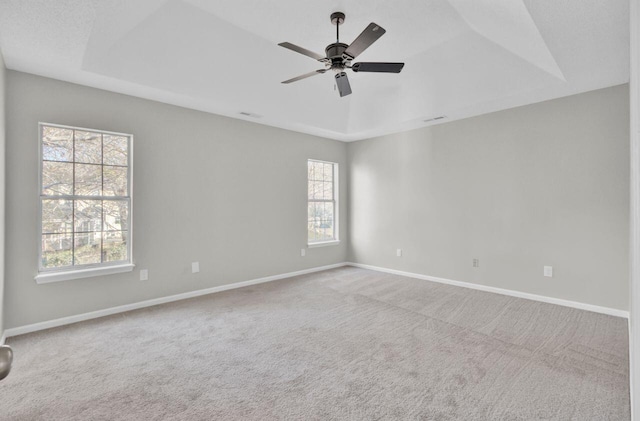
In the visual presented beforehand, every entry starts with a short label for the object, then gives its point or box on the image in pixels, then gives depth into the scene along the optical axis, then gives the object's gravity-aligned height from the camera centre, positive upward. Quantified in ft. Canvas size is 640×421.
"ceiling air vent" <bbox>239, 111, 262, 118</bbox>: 14.72 +4.48
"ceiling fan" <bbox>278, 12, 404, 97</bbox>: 8.22 +4.28
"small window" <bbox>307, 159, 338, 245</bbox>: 19.48 +0.49
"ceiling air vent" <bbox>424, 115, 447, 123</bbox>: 15.28 +4.42
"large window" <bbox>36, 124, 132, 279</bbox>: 10.85 +0.44
